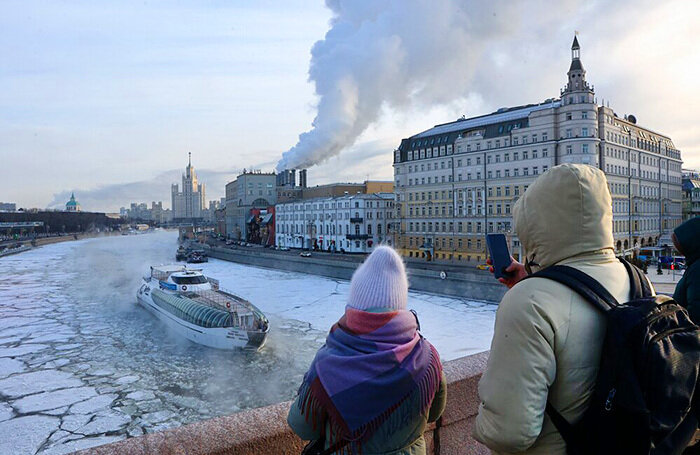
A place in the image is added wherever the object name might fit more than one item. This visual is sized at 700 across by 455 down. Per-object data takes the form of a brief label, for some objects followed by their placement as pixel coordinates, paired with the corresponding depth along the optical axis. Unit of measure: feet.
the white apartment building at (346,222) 174.70
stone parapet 8.70
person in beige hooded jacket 4.96
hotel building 116.37
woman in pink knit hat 6.02
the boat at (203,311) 60.64
